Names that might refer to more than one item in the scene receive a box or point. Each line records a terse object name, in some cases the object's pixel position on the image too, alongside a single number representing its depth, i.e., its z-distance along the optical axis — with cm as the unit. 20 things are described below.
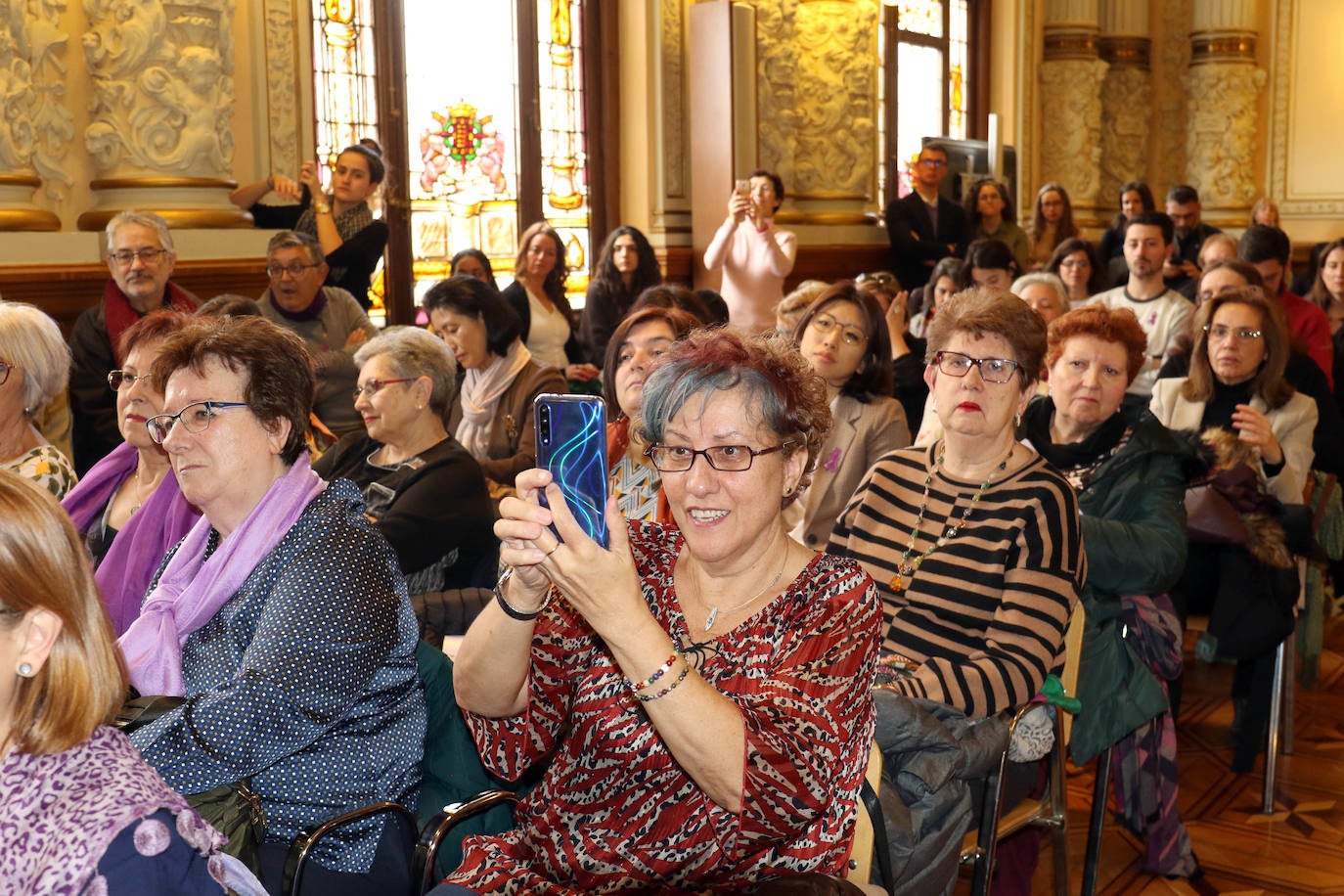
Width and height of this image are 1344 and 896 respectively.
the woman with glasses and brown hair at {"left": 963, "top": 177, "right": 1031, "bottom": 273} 877
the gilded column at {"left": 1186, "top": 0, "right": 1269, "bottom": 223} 1261
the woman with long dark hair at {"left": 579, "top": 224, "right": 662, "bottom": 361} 669
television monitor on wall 913
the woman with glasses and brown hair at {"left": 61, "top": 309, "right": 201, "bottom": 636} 275
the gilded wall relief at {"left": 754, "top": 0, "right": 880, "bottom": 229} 877
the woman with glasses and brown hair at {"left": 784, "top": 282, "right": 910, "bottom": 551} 378
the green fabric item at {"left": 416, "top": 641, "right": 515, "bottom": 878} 227
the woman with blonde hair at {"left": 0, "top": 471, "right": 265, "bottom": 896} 128
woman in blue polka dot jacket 206
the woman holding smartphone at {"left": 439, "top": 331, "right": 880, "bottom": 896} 164
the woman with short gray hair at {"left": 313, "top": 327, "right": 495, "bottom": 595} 324
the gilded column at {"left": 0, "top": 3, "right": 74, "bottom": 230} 493
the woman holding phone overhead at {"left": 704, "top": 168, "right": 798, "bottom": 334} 745
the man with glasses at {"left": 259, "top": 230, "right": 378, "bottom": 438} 513
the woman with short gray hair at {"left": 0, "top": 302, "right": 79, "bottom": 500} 327
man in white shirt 575
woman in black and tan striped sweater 256
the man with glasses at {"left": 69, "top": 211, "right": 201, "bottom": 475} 457
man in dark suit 859
